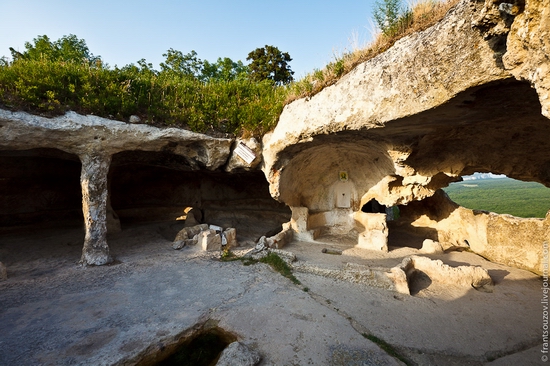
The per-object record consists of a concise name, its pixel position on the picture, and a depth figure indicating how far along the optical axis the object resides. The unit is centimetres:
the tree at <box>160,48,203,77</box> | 1925
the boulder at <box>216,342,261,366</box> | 318
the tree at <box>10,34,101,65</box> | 854
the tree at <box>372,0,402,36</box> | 502
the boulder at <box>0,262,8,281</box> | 569
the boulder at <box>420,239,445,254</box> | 752
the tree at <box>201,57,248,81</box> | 1977
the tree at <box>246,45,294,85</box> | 1817
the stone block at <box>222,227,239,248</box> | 862
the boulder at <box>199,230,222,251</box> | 814
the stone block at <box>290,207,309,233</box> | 891
